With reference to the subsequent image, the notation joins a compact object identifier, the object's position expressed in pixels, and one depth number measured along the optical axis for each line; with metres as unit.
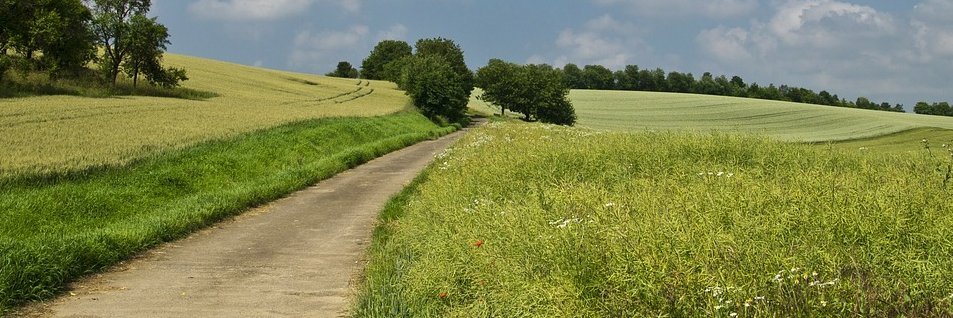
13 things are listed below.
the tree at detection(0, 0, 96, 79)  42.06
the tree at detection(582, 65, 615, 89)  155.50
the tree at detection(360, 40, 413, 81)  148.88
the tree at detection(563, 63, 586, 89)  157.25
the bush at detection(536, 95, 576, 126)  83.88
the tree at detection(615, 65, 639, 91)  151.93
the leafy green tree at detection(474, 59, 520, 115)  92.12
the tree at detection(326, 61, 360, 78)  176.12
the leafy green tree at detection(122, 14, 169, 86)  52.53
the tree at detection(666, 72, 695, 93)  143.00
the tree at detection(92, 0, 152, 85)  51.41
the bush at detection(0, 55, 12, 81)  38.75
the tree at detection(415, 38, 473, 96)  113.19
